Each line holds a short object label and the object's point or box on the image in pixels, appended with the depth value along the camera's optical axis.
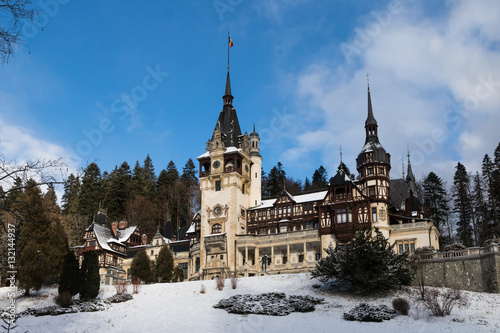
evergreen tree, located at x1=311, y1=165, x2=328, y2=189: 94.00
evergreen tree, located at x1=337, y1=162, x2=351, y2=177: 87.75
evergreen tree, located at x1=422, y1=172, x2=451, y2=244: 69.75
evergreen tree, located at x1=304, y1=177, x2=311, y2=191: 93.31
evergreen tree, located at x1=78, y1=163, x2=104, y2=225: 80.38
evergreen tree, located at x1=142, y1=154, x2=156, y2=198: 88.56
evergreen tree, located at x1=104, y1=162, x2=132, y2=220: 84.31
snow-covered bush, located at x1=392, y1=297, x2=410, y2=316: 28.72
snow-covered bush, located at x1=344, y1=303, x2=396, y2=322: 27.59
